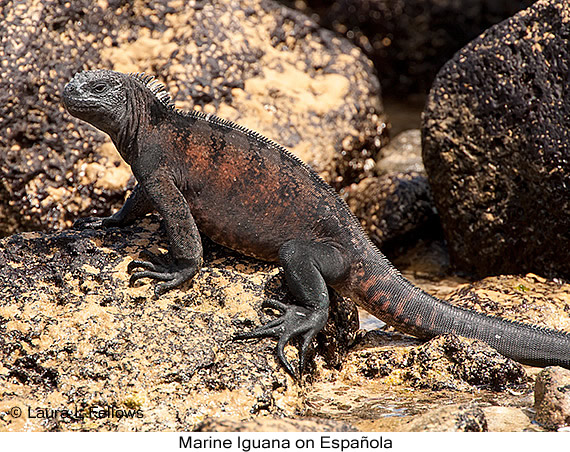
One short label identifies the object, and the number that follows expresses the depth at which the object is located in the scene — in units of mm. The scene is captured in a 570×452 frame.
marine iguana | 8398
